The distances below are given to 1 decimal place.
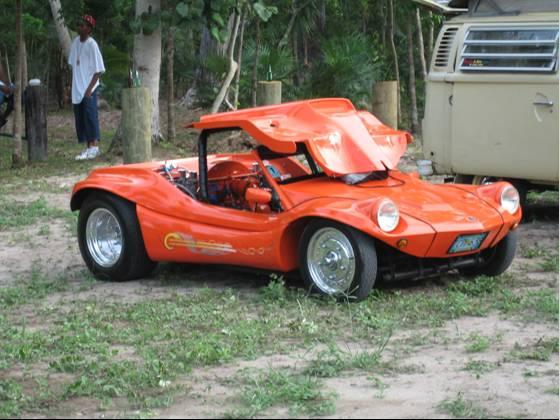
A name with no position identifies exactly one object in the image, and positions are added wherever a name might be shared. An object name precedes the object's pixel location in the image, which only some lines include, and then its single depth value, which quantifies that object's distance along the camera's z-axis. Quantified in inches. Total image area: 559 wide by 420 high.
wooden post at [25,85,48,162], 681.6
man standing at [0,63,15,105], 692.7
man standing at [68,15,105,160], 677.3
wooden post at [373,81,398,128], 621.0
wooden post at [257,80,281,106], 632.4
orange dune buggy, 341.1
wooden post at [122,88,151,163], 547.2
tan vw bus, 453.7
